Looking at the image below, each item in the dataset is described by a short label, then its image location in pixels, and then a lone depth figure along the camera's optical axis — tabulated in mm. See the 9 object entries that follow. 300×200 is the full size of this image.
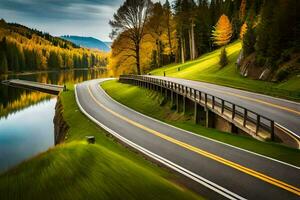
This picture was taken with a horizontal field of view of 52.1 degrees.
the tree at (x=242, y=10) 90219
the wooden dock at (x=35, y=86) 74156
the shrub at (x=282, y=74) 33116
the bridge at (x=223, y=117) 17359
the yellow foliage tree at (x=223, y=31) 76269
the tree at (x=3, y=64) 141462
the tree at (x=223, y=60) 51188
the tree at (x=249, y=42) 41625
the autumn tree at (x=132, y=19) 53531
